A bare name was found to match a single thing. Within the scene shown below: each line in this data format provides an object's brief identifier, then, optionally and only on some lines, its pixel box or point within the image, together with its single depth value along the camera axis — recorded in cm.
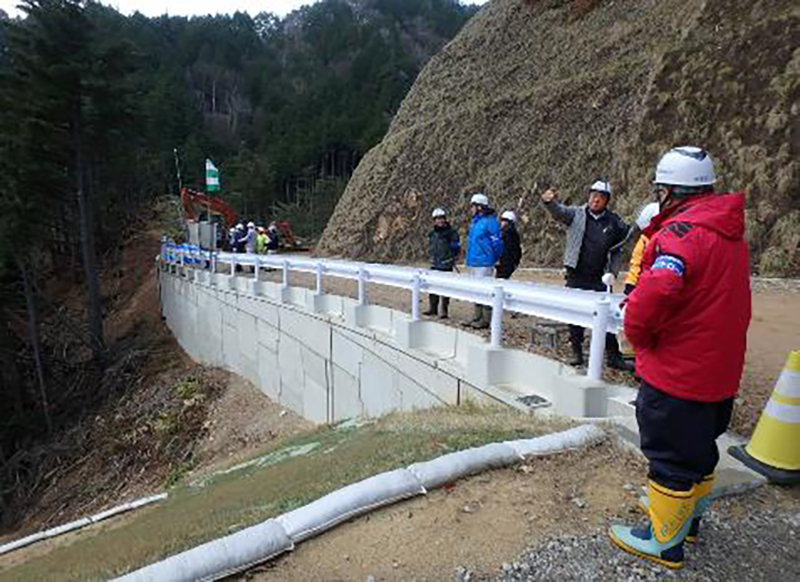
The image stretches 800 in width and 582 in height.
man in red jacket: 258
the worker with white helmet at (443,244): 935
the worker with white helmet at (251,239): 2147
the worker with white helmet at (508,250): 891
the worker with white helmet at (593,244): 582
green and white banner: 2028
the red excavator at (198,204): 2661
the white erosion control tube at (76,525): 832
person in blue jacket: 801
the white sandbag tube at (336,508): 278
